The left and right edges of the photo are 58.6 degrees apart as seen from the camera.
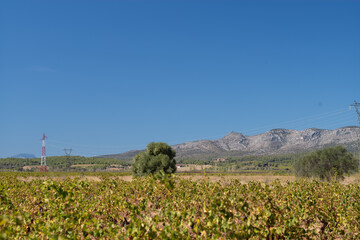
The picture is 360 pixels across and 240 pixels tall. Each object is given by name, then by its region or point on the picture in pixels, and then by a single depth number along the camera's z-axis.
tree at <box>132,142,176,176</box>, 42.06
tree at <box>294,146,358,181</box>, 36.97
